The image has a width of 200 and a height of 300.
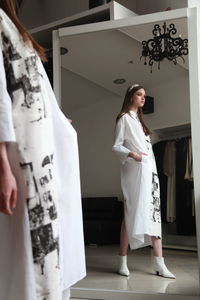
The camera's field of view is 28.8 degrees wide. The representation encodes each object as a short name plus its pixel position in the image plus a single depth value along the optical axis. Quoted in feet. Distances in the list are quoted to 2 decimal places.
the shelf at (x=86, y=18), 8.14
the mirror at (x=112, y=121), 7.27
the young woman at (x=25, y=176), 2.72
